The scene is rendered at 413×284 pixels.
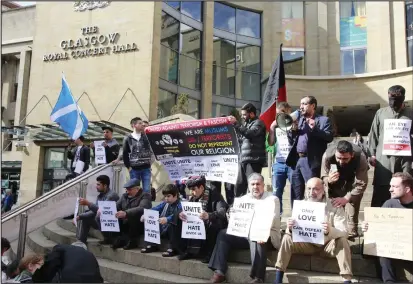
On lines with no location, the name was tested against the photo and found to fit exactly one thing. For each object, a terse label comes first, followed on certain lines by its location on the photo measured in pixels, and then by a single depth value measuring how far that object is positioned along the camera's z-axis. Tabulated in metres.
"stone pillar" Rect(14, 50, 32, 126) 29.38
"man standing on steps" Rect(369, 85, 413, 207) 4.88
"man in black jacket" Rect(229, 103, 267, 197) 6.00
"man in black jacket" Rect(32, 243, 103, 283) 4.22
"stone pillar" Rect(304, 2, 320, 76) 27.67
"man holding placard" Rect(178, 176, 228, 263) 5.39
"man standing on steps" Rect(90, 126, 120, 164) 9.10
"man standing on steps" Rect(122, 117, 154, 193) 7.77
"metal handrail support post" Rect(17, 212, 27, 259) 7.02
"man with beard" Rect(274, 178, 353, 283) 4.30
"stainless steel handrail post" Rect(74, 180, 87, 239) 8.18
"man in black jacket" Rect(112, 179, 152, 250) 6.28
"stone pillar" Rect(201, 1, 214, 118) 24.48
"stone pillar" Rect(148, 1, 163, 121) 19.59
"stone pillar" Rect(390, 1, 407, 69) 24.97
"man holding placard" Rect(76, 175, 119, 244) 6.69
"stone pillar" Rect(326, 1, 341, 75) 27.34
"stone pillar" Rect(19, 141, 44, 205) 20.72
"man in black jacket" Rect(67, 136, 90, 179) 9.17
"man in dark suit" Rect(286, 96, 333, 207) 5.12
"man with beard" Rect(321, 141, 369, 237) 4.80
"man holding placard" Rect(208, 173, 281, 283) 4.68
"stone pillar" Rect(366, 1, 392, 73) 25.22
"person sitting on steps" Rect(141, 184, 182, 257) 5.73
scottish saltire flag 9.66
